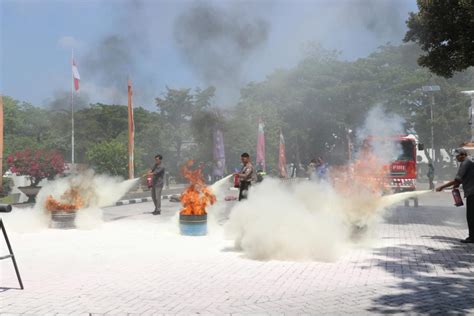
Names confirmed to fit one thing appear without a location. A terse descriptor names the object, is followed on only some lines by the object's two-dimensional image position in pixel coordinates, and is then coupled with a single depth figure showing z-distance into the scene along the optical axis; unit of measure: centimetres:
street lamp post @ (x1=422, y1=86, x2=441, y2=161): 3628
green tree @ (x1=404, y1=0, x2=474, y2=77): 1125
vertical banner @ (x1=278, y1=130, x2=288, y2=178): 3962
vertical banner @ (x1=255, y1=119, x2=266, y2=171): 3659
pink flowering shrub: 1927
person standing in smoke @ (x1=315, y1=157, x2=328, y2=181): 1658
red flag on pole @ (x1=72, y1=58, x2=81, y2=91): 2698
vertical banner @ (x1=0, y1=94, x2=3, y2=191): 1015
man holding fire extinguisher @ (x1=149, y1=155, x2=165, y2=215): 1438
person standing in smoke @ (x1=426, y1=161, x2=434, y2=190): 2897
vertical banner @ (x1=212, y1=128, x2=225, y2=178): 3309
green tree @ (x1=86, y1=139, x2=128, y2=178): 3347
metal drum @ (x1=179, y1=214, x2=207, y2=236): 1029
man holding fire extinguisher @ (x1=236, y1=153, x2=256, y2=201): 1125
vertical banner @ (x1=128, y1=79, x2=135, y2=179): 2174
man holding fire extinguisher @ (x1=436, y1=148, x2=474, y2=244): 896
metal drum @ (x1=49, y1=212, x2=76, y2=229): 1148
